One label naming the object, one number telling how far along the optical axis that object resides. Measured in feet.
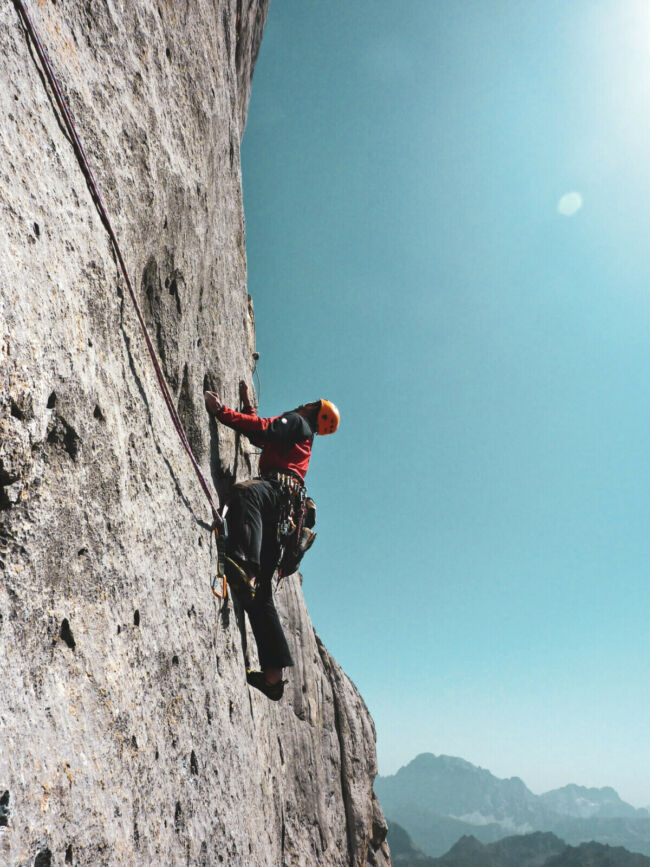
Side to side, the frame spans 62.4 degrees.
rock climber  17.92
